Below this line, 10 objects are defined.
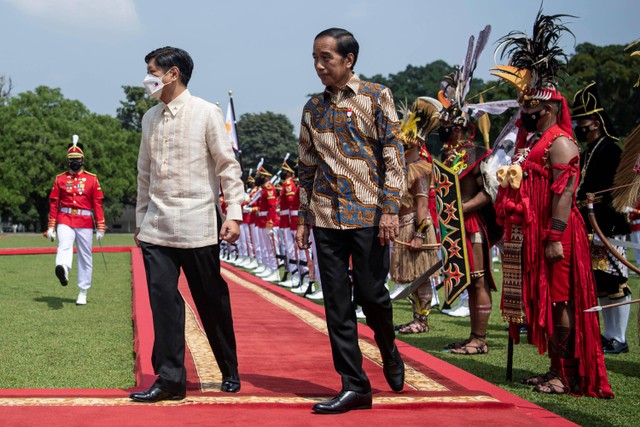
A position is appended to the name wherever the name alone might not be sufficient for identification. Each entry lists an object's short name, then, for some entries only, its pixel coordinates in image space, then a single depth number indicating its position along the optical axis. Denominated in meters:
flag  19.77
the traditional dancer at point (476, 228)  6.90
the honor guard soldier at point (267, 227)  16.30
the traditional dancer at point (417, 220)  7.81
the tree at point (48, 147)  58.06
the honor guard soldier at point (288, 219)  14.37
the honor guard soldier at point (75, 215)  10.52
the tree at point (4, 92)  68.25
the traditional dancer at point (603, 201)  6.74
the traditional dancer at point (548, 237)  5.14
